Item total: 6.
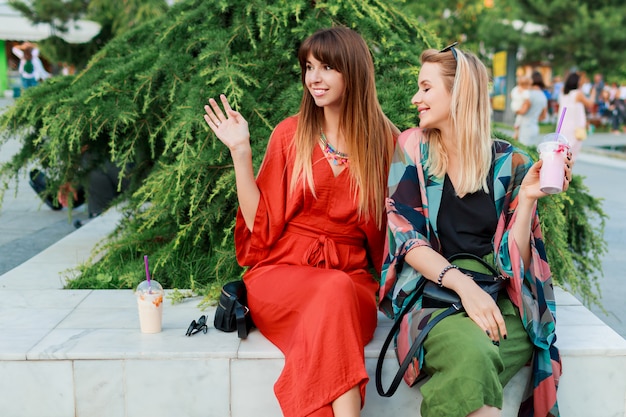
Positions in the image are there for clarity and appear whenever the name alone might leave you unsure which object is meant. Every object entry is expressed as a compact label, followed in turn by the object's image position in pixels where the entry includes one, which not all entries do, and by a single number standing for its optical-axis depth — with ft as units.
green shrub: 13.30
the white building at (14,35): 40.66
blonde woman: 8.90
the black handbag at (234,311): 9.98
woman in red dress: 9.82
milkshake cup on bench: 10.12
